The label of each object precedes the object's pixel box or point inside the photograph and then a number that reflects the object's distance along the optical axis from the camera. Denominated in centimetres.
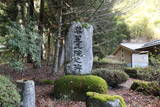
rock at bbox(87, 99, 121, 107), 430
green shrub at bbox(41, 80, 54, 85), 917
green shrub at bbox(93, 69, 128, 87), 907
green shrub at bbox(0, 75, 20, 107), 431
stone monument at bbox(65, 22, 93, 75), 805
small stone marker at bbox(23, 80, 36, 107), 545
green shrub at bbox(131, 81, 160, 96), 784
